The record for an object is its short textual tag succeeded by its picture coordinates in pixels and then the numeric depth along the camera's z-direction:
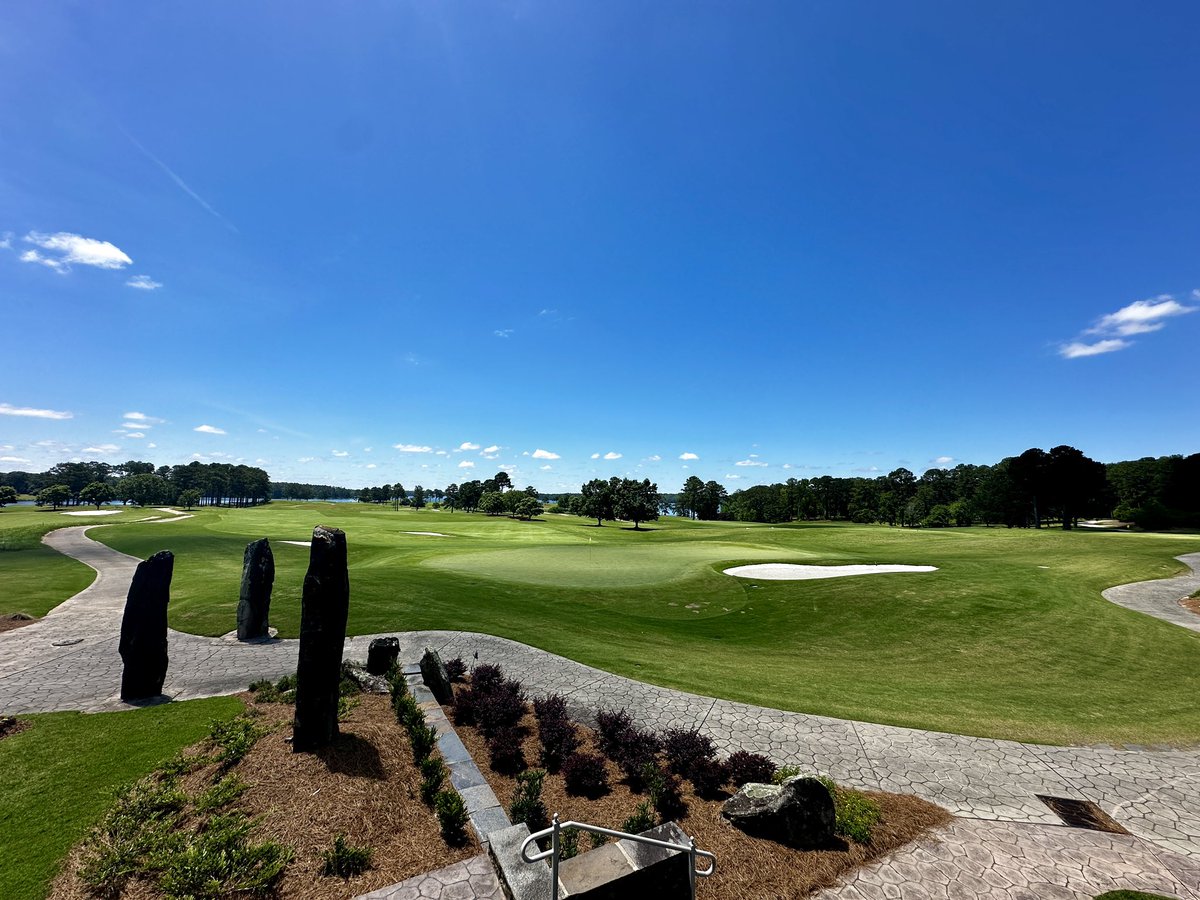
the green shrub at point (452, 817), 7.65
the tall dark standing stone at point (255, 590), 18.78
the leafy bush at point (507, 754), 9.97
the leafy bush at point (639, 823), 7.24
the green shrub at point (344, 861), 6.82
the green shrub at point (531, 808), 7.89
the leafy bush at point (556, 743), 10.14
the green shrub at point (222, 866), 6.25
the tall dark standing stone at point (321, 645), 9.59
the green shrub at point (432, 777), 8.56
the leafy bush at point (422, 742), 9.85
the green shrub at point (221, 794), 7.88
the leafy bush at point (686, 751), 9.59
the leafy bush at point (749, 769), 9.21
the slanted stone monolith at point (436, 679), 13.27
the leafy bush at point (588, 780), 9.13
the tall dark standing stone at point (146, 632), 13.09
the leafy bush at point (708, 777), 9.12
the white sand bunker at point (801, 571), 32.81
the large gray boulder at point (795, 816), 7.81
